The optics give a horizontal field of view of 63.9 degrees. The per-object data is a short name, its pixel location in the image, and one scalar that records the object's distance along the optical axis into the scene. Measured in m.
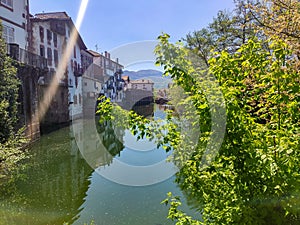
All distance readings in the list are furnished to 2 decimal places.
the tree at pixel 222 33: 13.97
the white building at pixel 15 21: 12.69
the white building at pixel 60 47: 19.21
